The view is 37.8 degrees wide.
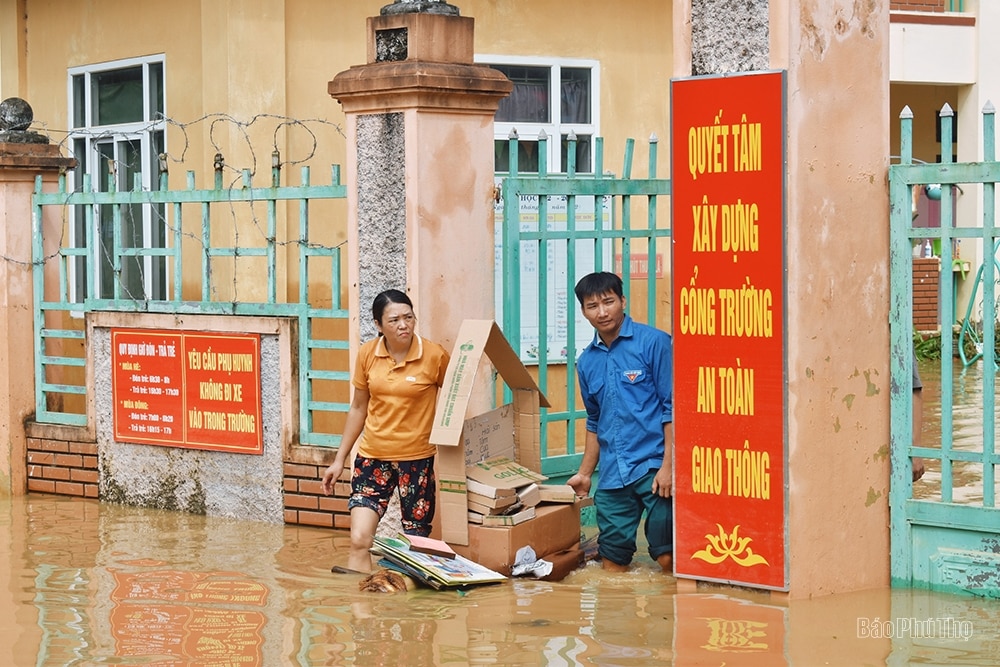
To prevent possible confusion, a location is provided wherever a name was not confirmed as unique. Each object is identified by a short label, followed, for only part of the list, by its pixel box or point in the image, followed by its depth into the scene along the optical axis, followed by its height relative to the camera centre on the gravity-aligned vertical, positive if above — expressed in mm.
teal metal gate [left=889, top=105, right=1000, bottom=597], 5820 -608
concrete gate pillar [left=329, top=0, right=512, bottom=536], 7223 +599
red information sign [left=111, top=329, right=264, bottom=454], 8344 -615
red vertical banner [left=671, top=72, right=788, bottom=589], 5895 -186
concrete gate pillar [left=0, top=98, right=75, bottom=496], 9516 +82
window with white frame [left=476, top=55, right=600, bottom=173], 11359 +1380
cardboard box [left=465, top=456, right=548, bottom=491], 6680 -888
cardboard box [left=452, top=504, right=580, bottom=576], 6602 -1177
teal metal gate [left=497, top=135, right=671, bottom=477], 7469 +246
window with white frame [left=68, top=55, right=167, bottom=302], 11430 +1142
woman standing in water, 6805 -693
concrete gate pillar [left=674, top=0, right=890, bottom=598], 5852 +94
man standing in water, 6660 -601
